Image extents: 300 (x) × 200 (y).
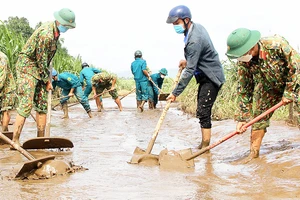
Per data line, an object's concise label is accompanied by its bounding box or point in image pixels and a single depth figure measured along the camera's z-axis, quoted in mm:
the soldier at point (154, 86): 14477
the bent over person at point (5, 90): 5920
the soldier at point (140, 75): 14064
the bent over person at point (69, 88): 11555
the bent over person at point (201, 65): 5402
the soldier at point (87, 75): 13498
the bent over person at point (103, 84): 13133
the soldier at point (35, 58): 5719
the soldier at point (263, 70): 4340
